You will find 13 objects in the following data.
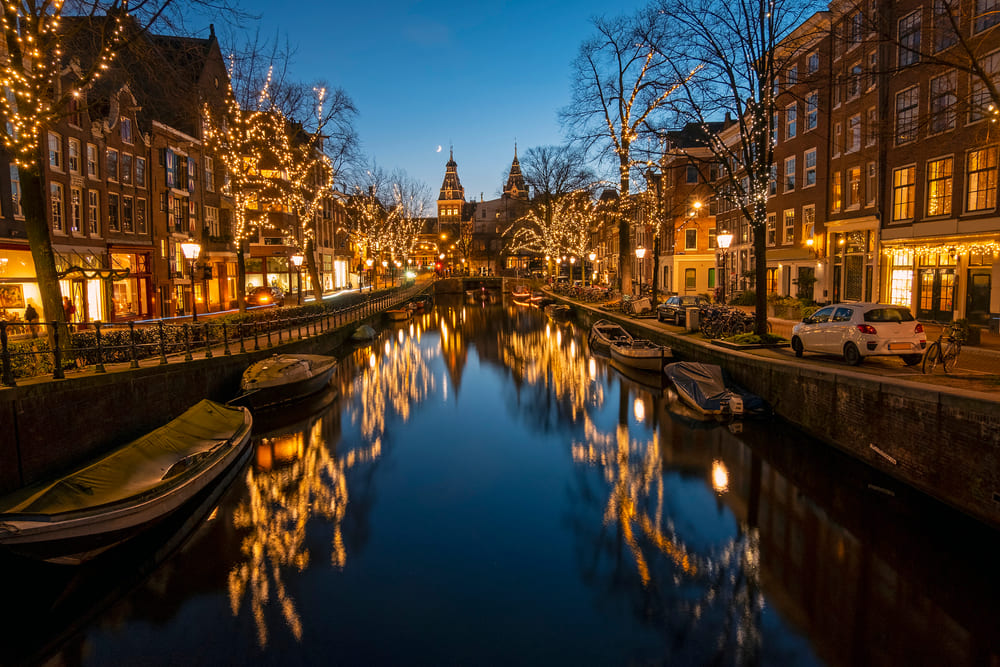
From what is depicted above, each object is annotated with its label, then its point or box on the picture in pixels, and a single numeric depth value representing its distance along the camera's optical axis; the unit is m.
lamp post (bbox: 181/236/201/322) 21.52
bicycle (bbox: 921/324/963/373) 13.23
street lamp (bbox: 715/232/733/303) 25.93
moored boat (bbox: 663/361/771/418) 17.39
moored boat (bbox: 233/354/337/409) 19.03
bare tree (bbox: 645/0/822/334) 20.31
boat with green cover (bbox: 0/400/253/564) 8.29
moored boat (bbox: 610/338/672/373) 24.38
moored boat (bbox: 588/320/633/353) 30.75
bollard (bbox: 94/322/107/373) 13.79
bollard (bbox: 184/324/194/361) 17.23
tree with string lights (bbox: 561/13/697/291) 33.81
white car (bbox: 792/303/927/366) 14.88
